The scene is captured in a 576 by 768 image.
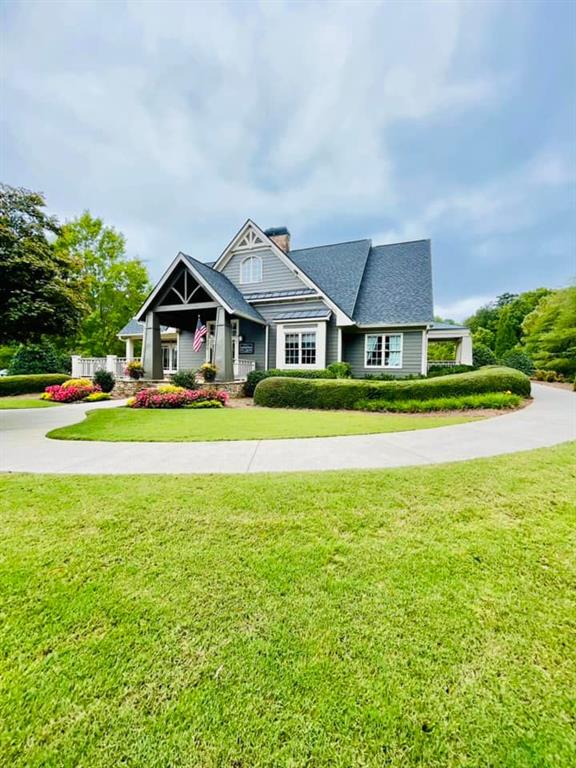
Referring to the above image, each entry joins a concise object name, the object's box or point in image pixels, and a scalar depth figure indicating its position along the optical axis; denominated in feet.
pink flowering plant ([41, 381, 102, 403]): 44.88
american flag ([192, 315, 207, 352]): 49.40
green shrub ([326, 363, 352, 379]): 47.83
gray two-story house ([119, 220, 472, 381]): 49.78
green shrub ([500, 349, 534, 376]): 85.35
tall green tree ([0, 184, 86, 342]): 28.43
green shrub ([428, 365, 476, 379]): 54.29
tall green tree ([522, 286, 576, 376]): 71.97
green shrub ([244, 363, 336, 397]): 46.88
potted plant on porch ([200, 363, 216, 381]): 45.60
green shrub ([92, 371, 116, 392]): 49.11
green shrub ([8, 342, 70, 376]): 78.69
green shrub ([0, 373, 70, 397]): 54.13
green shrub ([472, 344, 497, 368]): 82.69
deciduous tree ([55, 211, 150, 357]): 94.99
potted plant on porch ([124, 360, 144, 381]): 50.14
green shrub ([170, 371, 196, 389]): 43.52
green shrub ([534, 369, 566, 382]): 77.56
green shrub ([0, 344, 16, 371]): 114.46
